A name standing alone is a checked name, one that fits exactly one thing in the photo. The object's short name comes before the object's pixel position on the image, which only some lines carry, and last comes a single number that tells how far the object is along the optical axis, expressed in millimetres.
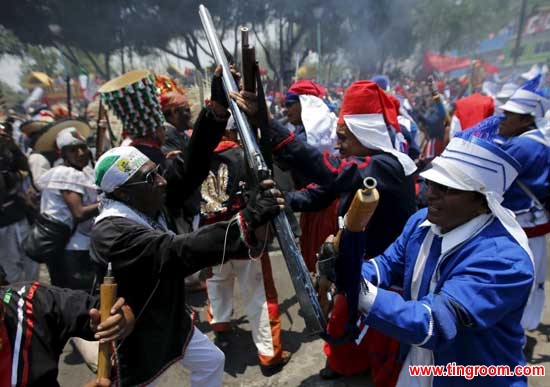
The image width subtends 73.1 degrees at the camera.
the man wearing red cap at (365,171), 2416
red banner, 25480
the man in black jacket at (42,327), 1354
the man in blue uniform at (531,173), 3180
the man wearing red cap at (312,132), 3582
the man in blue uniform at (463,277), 1440
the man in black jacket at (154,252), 1626
